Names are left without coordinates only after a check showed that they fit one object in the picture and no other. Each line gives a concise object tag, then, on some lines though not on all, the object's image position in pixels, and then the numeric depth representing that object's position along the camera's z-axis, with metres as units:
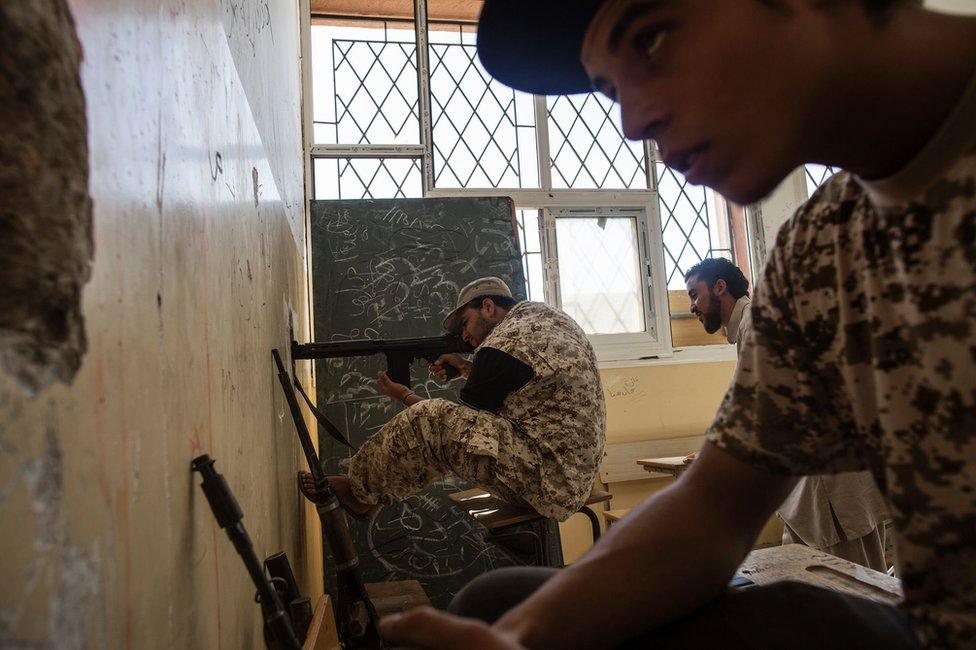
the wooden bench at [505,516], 1.93
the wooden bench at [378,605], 1.47
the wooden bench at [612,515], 2.85
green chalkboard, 2.73
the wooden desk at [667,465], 2.80
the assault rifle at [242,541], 0.67
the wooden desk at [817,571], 1.19
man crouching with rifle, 1.88
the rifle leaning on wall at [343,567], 1.57
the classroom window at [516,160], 3.73
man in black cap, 0.49
